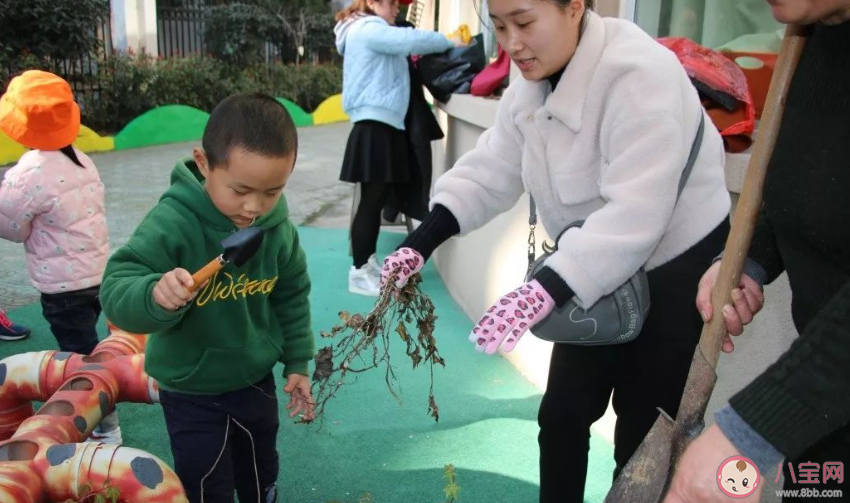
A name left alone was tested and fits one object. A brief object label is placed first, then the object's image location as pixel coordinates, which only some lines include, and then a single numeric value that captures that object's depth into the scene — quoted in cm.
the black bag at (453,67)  495
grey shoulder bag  172
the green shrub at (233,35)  1553
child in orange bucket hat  311
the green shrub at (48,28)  1012
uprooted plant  181
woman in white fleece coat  166
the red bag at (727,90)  246
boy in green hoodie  190
